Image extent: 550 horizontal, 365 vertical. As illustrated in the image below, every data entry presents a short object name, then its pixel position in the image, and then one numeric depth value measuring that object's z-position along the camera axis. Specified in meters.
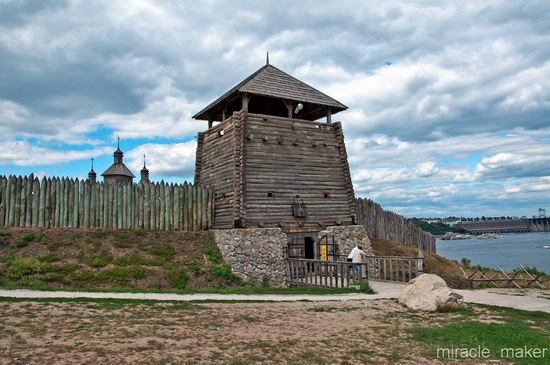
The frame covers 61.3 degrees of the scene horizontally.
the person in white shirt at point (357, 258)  16.05
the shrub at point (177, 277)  15.67
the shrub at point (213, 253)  18.22
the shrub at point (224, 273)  17.22
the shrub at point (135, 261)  16.19
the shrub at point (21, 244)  16.05
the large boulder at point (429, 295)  10.61
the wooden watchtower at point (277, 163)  19.86
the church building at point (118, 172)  48.69
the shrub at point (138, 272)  15.61
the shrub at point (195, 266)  16.86
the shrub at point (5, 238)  16.22
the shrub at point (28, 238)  16.47
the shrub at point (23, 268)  14.31
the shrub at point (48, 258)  15.37
